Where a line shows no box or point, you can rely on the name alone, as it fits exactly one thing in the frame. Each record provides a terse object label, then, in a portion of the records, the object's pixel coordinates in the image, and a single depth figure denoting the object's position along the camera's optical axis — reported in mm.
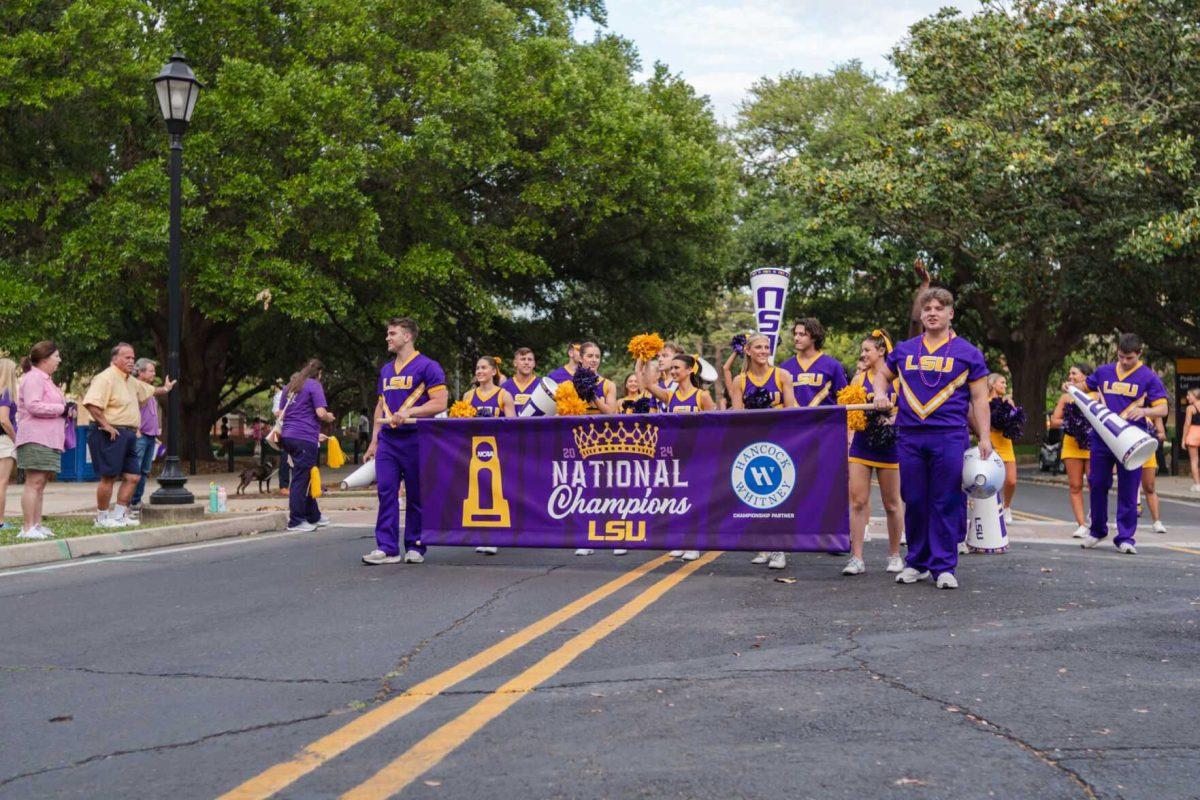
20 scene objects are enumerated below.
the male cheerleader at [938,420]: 8250
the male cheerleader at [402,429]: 10039
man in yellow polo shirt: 12586
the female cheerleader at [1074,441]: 12570
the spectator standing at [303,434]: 13836
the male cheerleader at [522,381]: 12312
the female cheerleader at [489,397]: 11617
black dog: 21181
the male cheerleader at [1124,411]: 11258
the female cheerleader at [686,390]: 10781
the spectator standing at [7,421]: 11602
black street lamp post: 14039
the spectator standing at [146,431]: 14406
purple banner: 9094
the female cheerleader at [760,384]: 9953
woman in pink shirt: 11625
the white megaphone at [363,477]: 10363
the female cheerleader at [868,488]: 9133
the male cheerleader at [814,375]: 9898
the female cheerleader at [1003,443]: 12211
